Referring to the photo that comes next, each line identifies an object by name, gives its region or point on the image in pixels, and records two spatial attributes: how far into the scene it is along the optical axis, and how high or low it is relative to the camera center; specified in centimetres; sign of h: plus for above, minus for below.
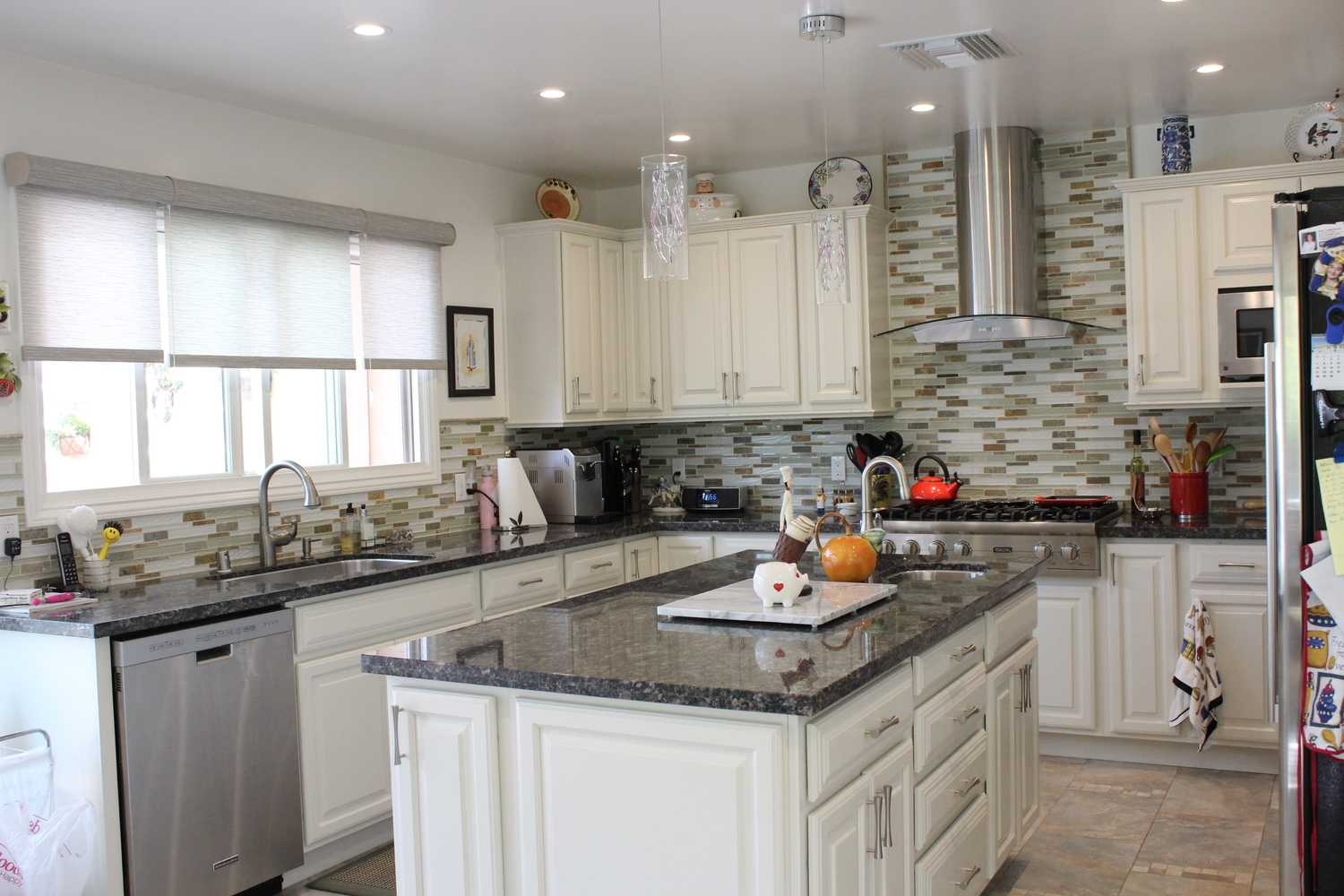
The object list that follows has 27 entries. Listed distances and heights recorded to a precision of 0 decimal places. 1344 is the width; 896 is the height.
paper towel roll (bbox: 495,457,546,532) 521 -32
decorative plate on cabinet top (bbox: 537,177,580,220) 554 +102
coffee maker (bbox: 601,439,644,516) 558 -29
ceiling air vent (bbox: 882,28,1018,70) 373 +114
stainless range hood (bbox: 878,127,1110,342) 503 +73
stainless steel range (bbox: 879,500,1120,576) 456 -49
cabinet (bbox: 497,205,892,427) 531 +40
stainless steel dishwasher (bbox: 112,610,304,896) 314 -90
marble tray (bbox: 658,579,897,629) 267 -44
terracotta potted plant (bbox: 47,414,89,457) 367 +0
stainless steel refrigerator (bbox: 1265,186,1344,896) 246 -23
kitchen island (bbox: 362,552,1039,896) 213 -65
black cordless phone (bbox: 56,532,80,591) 350 -37
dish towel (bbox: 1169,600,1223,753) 434 -100
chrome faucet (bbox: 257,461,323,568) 395 -35
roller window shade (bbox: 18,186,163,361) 353 +48
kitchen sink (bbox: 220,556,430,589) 397 -50
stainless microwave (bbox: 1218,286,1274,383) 455 +26
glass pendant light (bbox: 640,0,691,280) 278 +47
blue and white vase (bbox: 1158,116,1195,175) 478 +103
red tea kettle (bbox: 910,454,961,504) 512 -35
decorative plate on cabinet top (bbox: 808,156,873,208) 539 +103
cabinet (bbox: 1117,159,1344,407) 461 +52
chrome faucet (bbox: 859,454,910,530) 325 -22
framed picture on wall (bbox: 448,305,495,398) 516 +31
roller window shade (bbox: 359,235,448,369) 472 +49
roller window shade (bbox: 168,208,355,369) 399 +48
